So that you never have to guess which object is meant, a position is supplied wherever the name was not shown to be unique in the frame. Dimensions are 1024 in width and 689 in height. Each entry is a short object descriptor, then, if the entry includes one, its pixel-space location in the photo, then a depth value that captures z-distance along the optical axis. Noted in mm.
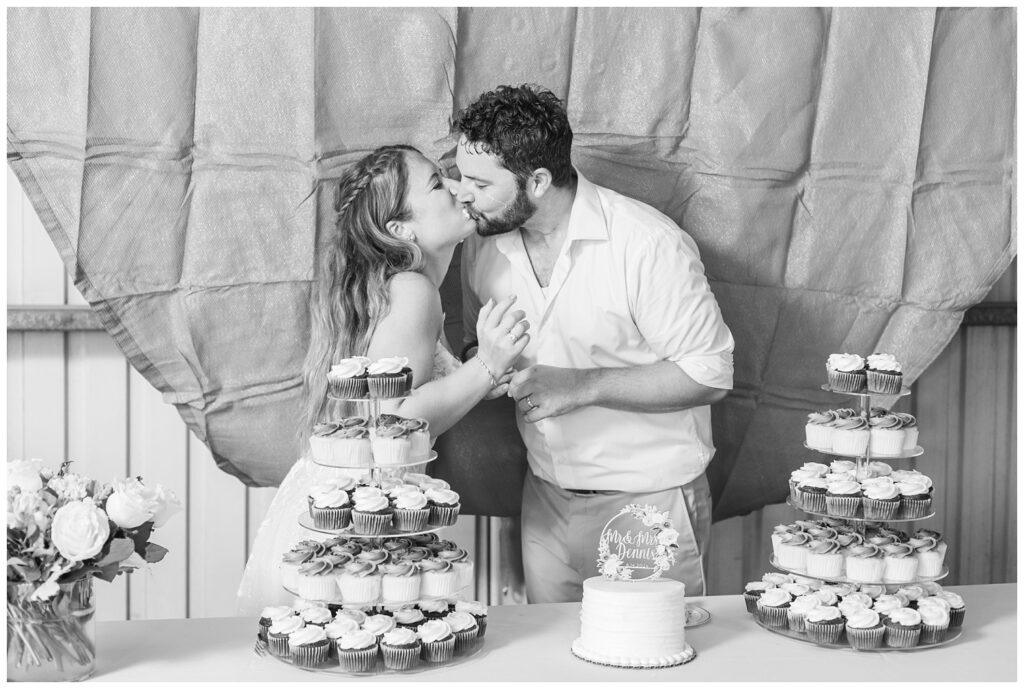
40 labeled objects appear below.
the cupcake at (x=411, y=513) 1776
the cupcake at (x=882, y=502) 1951
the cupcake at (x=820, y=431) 2049
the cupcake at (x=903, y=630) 1898
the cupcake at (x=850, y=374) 2031
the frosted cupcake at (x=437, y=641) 1792
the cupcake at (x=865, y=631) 1894
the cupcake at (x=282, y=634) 1792
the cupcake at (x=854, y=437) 2006
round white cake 1830
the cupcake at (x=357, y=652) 1751
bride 2225
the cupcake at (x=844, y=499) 1970
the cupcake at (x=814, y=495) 2006
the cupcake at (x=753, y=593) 2041
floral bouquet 1660
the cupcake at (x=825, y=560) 1981
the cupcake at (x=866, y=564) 1962
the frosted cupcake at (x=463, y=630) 1830
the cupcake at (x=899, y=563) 1968
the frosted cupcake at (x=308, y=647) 1765
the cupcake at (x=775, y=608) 1980
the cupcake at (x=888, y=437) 2004
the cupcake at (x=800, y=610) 1943
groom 2453
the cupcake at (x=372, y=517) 1765
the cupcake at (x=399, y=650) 1765
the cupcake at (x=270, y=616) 1841
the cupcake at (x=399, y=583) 1789
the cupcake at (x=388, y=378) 1838
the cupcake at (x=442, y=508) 1805
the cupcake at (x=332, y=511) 1789
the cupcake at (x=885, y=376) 1996
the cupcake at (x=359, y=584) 1781
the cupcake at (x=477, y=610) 1871
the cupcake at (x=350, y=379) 1851
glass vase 1681
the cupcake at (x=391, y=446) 1815
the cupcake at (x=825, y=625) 1911
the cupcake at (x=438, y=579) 1818
